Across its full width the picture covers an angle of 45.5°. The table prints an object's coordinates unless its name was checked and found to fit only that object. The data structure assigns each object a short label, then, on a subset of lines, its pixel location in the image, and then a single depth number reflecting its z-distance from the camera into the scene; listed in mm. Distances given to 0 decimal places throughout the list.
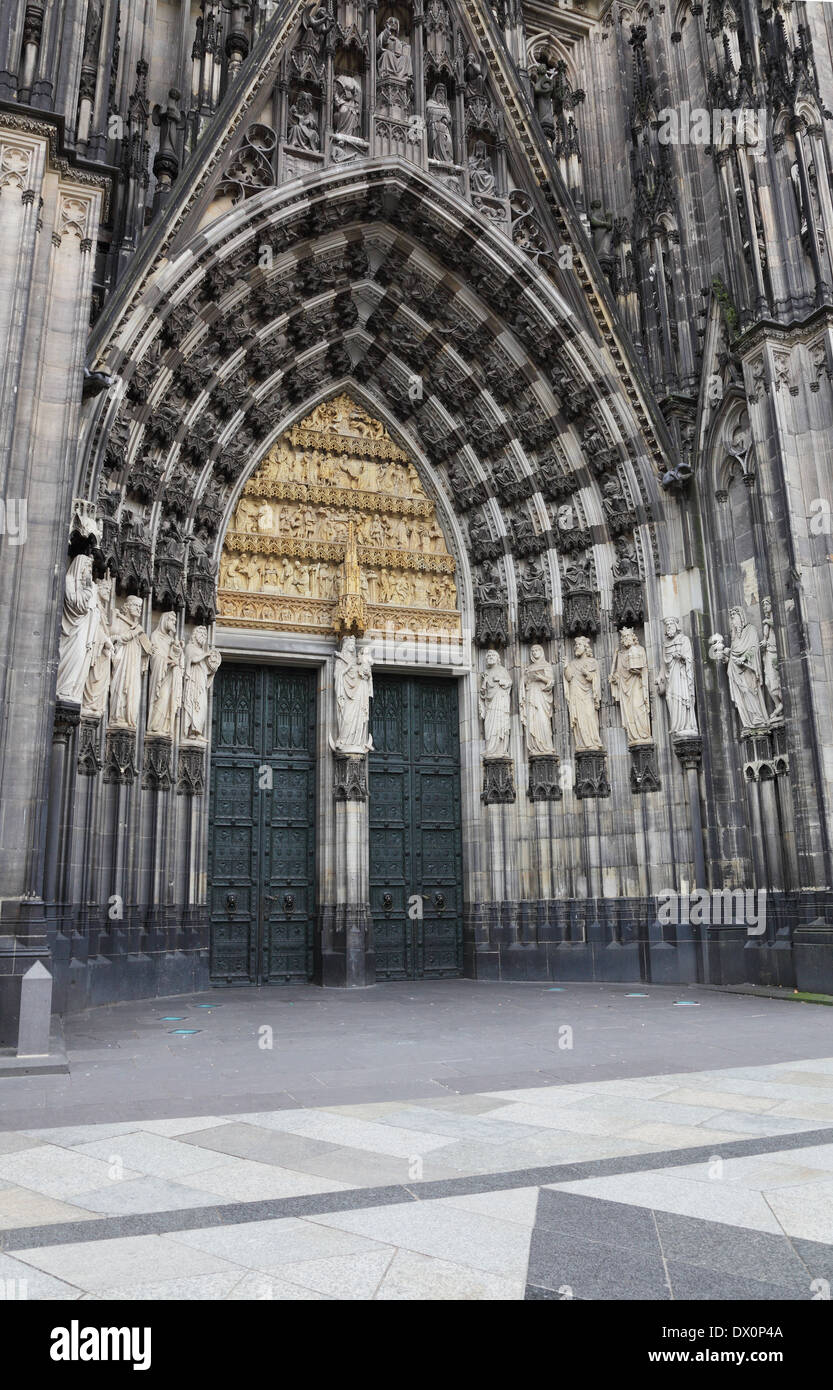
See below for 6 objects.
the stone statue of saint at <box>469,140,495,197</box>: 15367
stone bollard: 6844
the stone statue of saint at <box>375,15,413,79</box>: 15219
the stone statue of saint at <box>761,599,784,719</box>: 12711
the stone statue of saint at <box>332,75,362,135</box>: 14586
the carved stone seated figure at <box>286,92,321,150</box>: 14172
